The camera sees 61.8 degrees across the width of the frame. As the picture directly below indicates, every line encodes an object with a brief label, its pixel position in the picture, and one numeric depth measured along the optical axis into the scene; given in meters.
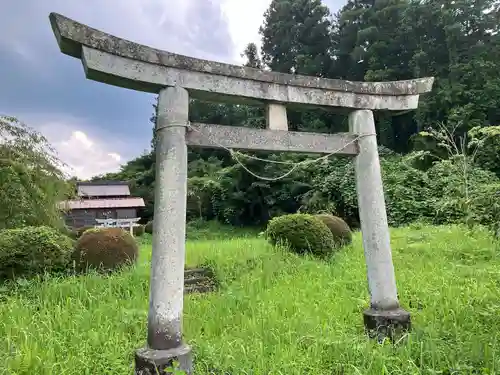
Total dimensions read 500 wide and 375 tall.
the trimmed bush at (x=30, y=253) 6.86
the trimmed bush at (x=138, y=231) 23.33
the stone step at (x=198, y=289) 7.02
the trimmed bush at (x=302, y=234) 8.83
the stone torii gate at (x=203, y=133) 3.49
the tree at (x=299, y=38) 29.34
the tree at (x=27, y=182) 8.30
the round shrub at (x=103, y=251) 7.70
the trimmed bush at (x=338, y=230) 10.27
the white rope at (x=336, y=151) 4.40
